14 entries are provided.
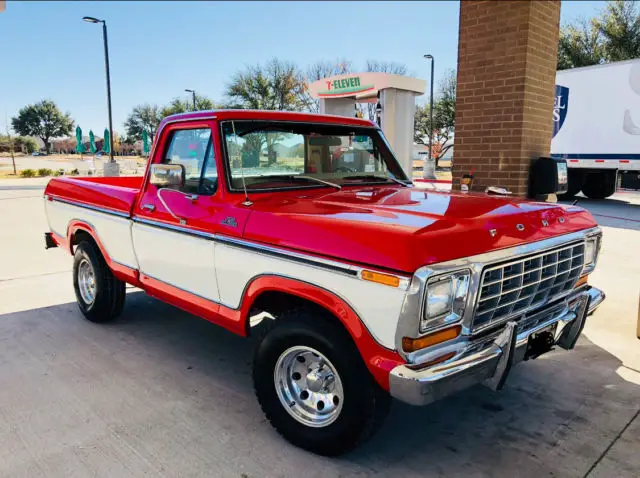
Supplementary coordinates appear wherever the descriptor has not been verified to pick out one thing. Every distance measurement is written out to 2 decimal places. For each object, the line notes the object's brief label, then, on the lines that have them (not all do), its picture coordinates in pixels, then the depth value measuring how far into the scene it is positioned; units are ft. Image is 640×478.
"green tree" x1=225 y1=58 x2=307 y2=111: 124.26
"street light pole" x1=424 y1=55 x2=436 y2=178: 91.64
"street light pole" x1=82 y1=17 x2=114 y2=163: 75.61
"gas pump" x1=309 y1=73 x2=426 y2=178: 52.80
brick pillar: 16.98
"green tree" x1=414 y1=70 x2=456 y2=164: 131.34
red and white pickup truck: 7.89
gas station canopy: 52.49
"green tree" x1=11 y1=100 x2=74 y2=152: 247.29
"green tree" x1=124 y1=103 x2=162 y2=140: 237.86
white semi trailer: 47.32
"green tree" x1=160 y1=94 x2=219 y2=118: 163.99
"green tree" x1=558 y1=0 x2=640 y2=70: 100.27
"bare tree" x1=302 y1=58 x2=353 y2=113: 132.72
